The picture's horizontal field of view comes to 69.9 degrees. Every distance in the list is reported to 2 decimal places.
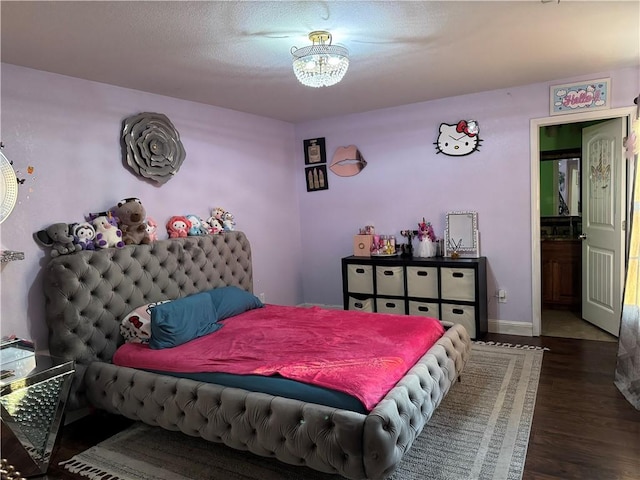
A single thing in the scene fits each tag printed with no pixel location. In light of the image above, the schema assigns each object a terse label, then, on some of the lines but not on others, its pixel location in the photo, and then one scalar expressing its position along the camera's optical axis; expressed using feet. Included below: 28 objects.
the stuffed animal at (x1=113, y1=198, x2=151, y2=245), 10.78
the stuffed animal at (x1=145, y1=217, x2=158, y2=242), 11.45
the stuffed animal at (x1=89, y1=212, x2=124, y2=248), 10.31
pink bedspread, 7.75
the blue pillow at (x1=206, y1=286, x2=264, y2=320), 12.01
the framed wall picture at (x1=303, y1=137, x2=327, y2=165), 17.17
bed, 6.66
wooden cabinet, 16.70
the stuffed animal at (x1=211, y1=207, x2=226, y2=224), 13.84
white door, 12.94
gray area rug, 7.73
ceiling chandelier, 7.97
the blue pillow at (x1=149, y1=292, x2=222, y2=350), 9.82
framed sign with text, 12.40
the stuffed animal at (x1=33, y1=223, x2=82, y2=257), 9.52
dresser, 13.73
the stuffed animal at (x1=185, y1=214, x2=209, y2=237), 12.83
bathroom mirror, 17.78
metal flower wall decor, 11.34
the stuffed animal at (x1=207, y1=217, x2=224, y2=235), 13.53
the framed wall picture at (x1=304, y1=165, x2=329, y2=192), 17.28
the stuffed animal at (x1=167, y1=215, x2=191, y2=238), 12.35
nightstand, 7.75
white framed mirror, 14.54
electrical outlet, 14.39
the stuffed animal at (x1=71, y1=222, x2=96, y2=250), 9.92
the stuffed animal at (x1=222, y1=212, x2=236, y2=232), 13.98
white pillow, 10.05
